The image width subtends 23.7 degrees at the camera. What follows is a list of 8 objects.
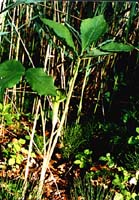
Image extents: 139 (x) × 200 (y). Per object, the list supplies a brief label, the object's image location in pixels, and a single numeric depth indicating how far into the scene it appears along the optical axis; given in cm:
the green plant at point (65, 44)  80
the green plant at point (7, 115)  218
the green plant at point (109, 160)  185
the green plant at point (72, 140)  199
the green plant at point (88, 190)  154
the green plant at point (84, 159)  190
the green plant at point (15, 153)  188
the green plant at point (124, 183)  165
